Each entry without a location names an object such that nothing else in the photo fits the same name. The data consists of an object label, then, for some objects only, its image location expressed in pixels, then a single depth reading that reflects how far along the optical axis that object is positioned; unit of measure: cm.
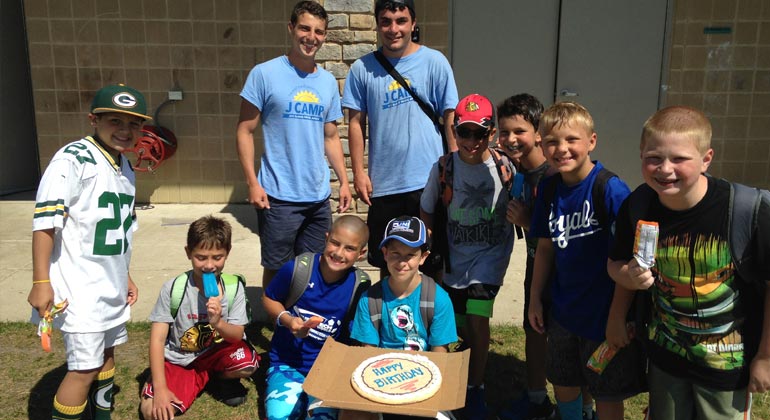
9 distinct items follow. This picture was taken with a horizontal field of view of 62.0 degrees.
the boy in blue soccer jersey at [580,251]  266
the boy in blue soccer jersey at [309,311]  326
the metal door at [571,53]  758
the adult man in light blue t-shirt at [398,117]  382
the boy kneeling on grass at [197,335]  331
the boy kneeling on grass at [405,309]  308
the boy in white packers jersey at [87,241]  271
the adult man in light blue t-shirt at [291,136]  379
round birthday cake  269
